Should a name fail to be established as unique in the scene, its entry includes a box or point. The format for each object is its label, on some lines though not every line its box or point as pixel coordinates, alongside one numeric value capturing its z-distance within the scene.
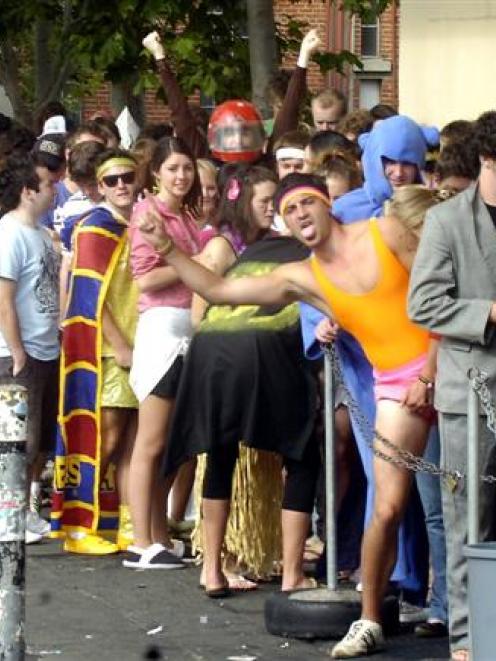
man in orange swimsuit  16.44
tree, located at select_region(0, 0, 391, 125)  40.37
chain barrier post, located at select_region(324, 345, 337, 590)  17.61
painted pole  15.05
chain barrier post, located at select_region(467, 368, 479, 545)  15.13
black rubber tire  17.52
